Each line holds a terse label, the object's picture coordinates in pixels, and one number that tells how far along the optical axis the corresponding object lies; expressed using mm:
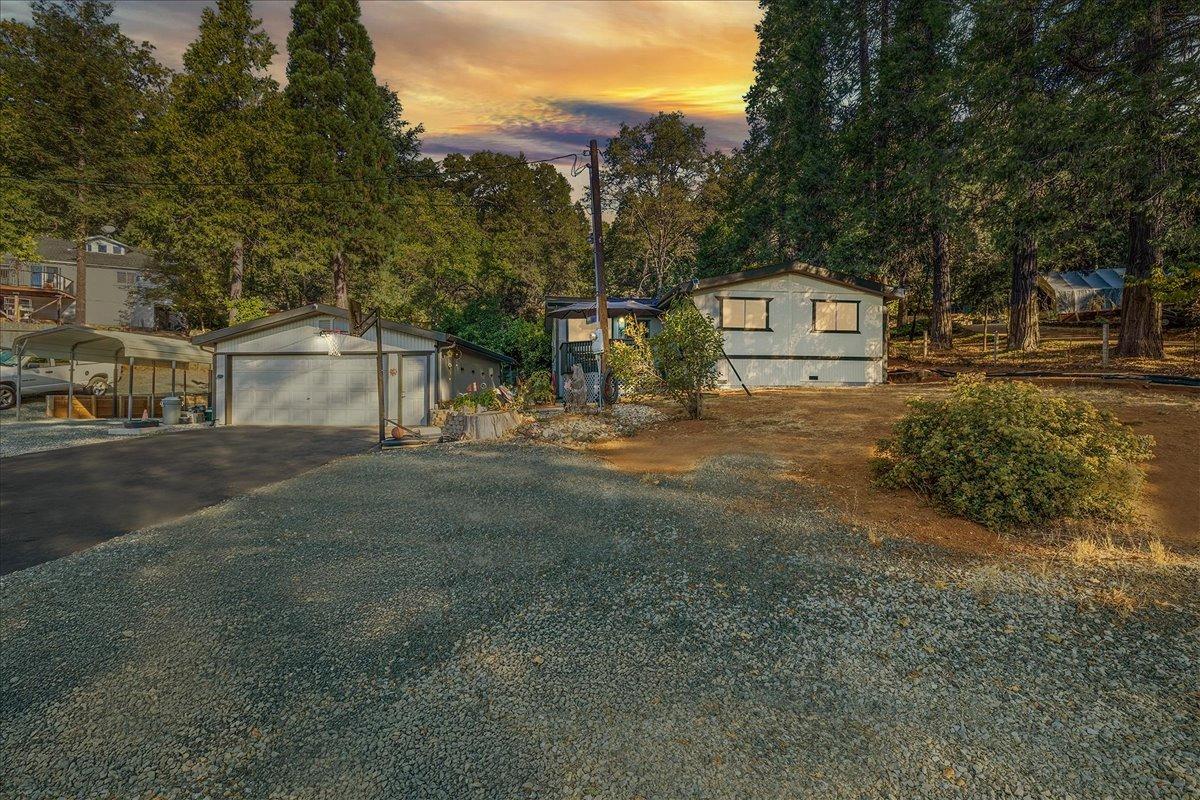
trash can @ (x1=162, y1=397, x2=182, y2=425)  15641
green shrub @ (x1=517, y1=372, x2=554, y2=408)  16438
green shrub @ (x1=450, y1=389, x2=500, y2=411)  13281
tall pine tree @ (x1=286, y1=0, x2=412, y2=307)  26644
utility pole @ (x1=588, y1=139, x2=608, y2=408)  13555
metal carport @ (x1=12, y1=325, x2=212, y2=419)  15484
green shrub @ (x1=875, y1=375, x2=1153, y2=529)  4941
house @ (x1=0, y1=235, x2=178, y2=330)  32594
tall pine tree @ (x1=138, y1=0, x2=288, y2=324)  23875
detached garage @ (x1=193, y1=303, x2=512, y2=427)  16438
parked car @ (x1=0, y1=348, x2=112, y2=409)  18406
